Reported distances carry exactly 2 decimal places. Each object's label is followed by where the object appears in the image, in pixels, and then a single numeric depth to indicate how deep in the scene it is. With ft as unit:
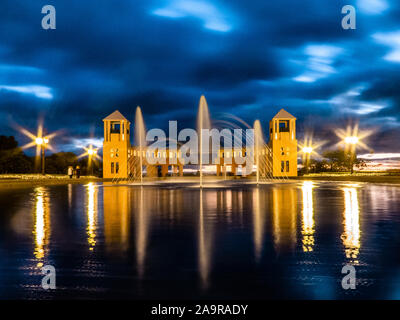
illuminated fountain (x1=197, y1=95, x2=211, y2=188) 116.88
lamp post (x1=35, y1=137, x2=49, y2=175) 139.33
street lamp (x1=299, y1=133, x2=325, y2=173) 188.96
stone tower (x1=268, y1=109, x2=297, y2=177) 187.11
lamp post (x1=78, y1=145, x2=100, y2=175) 183.21
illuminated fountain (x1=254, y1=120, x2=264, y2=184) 150.86
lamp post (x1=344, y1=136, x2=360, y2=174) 145.69
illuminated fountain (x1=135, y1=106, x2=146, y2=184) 149.18
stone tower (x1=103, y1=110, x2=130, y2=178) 183.67
